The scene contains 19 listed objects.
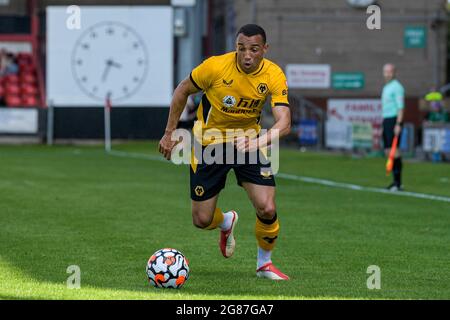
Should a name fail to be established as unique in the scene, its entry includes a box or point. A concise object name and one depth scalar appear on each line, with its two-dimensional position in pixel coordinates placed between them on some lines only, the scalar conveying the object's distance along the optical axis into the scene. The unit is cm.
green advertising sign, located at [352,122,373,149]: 3359
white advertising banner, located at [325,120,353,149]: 3484
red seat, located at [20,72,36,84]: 4440
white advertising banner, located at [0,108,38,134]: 4159
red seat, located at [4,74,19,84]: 4406
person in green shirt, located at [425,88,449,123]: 3134
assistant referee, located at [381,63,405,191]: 2145
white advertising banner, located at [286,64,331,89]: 4369
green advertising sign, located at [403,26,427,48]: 4425
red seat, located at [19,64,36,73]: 4516
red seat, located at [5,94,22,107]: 4264
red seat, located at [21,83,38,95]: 4372
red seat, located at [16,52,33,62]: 4553
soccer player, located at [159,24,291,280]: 1045
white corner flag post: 3816
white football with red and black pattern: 970
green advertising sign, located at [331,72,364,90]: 4420
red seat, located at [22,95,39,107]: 4328
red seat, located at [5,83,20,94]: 4334
